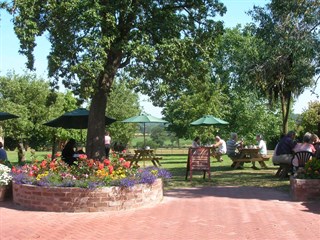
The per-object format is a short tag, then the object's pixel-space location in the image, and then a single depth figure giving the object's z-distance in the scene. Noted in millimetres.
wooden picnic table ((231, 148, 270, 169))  15281
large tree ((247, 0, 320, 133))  13217
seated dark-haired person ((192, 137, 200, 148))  17891
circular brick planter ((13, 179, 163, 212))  7676
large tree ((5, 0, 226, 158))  9867
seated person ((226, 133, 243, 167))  16186
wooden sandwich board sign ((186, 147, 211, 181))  12305
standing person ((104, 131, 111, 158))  18291
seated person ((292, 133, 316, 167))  10578
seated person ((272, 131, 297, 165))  12406
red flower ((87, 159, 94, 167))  8562
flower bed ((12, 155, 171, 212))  7695
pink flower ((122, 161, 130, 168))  8852
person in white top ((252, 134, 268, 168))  16219
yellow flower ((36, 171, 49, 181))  8198
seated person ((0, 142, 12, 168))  10421
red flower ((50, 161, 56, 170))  8734
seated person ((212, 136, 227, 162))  19766
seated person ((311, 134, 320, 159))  10458
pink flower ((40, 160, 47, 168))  8719
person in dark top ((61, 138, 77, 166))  11867
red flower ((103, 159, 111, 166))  8592
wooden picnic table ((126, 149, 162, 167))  17231
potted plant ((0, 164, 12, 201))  8794
